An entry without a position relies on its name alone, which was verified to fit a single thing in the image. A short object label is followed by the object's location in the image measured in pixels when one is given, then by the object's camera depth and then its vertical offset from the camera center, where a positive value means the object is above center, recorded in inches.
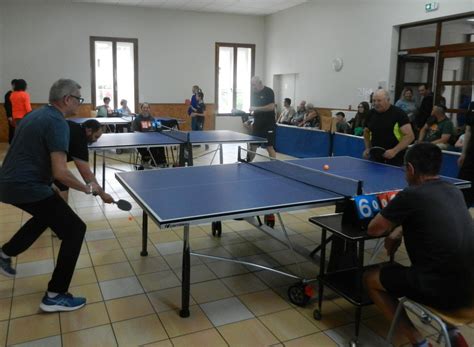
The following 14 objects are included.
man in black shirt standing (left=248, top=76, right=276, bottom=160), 288.4 -7.0
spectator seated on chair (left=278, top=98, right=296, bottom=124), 461.1 -12.4
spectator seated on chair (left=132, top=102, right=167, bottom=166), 291.6 -22.1
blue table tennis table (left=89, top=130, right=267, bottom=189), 209.6 -21.9
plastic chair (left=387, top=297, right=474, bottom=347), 76.2 -37.6
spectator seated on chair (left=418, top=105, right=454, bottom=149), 254.1 -14.9
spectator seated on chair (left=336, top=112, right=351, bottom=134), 355.6 -18.5
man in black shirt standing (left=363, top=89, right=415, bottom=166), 168.1 -10.0
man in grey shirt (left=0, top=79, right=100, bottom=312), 103.5 -19.8
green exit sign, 308.1 +69.3
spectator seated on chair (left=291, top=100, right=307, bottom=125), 436.5 -13.2
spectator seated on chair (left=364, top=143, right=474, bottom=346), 78.5 -24.2
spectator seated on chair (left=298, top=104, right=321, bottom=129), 415.2 -17.2
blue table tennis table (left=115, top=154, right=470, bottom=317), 102.2 -24.7
